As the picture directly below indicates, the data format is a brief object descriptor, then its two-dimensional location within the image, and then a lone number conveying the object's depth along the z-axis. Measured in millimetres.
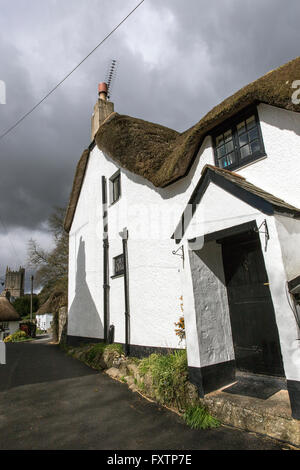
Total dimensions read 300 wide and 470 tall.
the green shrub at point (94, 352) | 7956
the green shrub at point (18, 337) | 25094
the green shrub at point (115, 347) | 7682
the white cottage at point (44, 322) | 45031
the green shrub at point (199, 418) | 3701
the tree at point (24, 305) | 48969
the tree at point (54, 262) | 22984
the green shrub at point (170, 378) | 4426
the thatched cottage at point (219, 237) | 3748
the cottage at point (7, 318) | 31569
